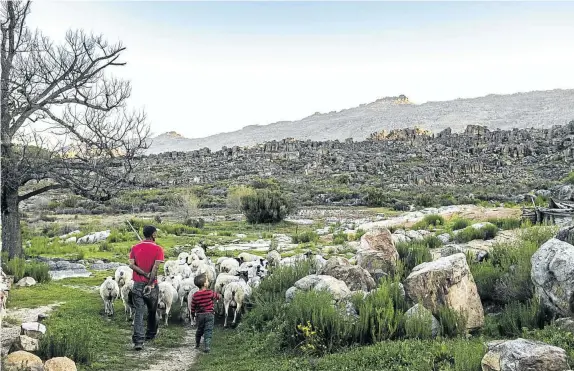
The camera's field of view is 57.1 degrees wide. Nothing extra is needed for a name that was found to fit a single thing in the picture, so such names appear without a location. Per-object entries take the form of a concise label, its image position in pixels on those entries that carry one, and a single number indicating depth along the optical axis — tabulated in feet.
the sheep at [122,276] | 35.24
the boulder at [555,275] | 23.59
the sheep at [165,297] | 32.37
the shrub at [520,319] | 24.61
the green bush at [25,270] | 43.52
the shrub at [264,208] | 97.45
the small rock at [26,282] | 41.65
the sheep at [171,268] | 40.58
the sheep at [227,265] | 40.75
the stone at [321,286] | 29.17
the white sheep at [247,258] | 45.93
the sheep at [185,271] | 39.60
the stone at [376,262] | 37.04
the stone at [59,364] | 20.53
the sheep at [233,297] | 32.37
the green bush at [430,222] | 75.48
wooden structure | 58.70
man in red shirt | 28.40
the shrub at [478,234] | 54.54
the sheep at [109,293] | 33.96
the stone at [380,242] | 40.04
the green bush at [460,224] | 67.26
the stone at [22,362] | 19.77
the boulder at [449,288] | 26.53
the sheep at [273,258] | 45.19
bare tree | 45.83
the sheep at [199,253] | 46.96
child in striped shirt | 28.02
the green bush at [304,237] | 70.71
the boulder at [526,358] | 17.02
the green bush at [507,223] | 59.87
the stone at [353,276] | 32.53
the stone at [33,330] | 24.52
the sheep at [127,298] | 34.01
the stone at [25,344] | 22.54
